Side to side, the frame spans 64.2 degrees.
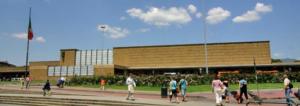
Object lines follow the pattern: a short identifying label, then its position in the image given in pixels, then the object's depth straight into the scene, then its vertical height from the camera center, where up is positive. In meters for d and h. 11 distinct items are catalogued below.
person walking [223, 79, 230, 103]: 14.12 -1.40
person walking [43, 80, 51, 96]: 18.12 -1.22
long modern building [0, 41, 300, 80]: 54.95 +2.59
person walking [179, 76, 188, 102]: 14.04 -1.00
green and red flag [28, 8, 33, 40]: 25.42 +3.94
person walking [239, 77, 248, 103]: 13.86 -1.06
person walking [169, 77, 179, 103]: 13.56 -1.01
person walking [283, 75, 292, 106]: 11.05 -0.93
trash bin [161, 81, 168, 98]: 16.30 -1.56
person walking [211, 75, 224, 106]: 11.60 -0.98
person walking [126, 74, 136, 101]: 13.54 -0.78
